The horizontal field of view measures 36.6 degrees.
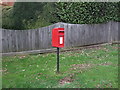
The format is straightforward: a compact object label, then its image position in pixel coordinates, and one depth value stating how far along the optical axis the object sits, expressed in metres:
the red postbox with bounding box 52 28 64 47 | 6.02
